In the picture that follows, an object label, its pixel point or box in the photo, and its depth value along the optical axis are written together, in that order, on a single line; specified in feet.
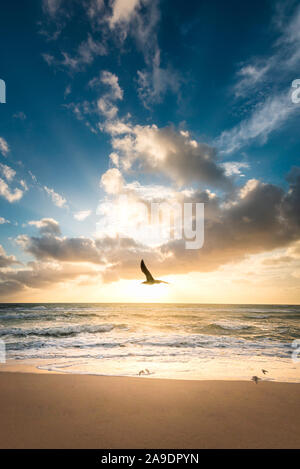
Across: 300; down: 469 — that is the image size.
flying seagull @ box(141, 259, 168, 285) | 28.87
